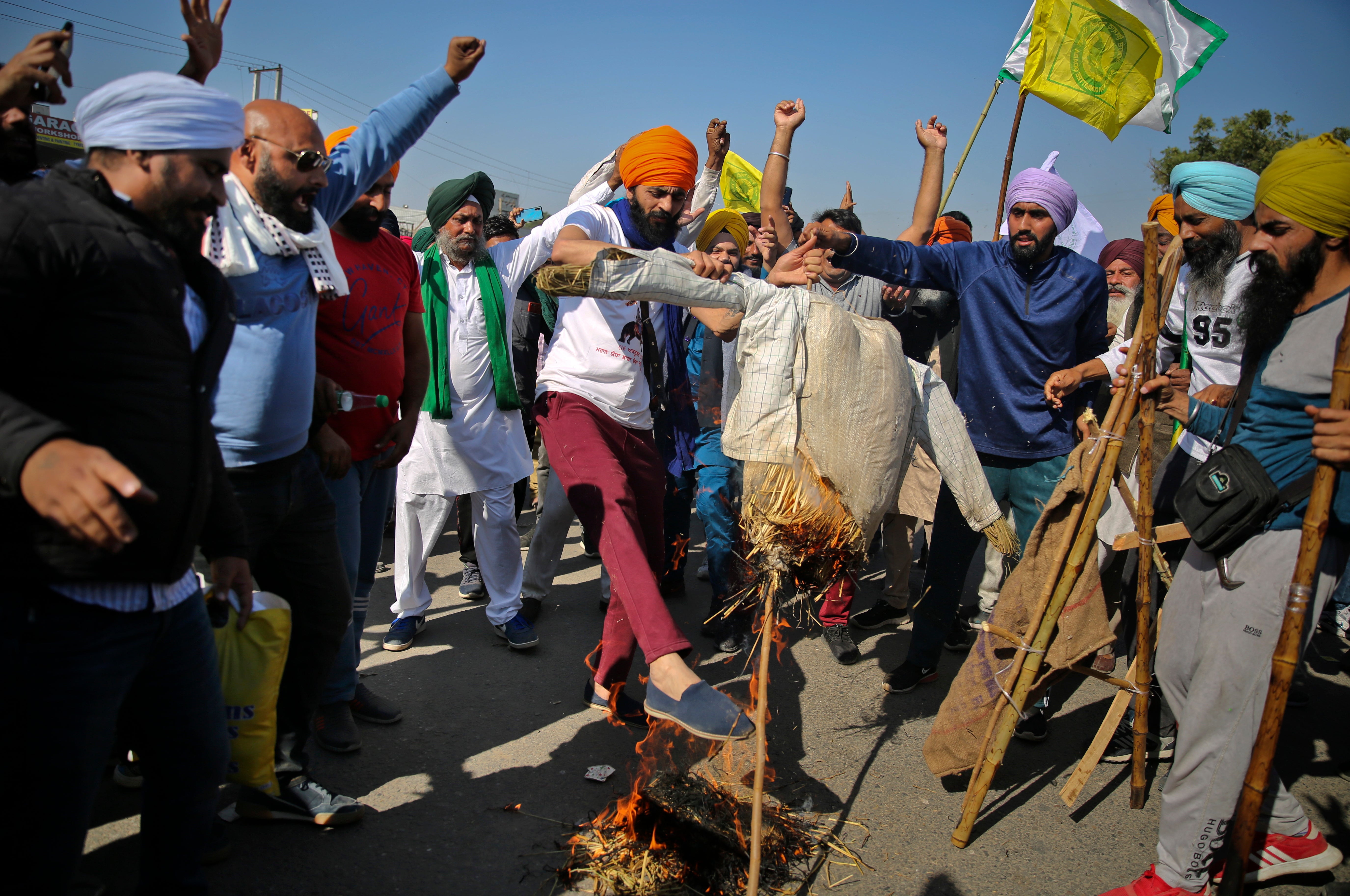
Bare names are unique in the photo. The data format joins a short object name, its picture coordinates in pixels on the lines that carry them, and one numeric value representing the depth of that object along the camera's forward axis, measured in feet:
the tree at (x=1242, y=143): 64.85
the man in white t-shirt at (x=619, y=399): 11.48
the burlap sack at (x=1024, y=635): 11.10
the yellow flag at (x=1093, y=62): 20.62
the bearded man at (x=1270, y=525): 8.79
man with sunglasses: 8.46
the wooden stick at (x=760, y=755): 8.01
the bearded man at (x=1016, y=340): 13.79
